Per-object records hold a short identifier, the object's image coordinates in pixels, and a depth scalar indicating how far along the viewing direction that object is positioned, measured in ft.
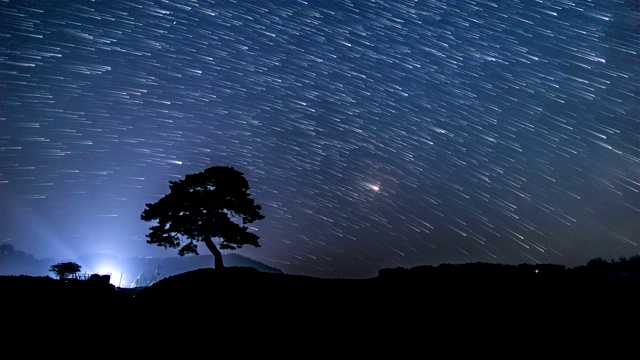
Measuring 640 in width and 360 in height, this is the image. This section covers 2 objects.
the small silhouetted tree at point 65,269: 251.19
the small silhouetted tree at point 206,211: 83.10
